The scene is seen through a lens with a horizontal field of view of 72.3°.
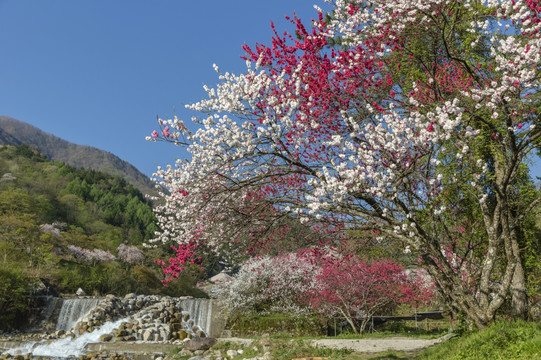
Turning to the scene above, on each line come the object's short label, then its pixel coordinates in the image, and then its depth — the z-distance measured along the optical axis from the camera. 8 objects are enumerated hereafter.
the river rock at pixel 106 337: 15.87
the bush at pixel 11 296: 19.47
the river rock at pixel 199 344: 12.45
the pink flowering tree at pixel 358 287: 15.54
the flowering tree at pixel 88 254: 35.16
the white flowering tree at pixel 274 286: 17.81
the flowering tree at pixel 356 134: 5.37
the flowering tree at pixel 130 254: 42.19
